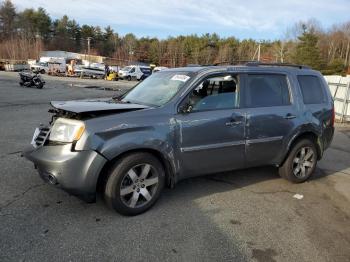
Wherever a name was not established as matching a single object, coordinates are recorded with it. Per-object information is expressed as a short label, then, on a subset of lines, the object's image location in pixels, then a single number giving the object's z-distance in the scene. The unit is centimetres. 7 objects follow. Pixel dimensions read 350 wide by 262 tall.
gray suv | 413
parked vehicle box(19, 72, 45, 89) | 2403
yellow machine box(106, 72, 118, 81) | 4425
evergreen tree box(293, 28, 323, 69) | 5150
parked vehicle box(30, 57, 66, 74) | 4872
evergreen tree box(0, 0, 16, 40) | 10506
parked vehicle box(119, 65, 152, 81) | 4622
